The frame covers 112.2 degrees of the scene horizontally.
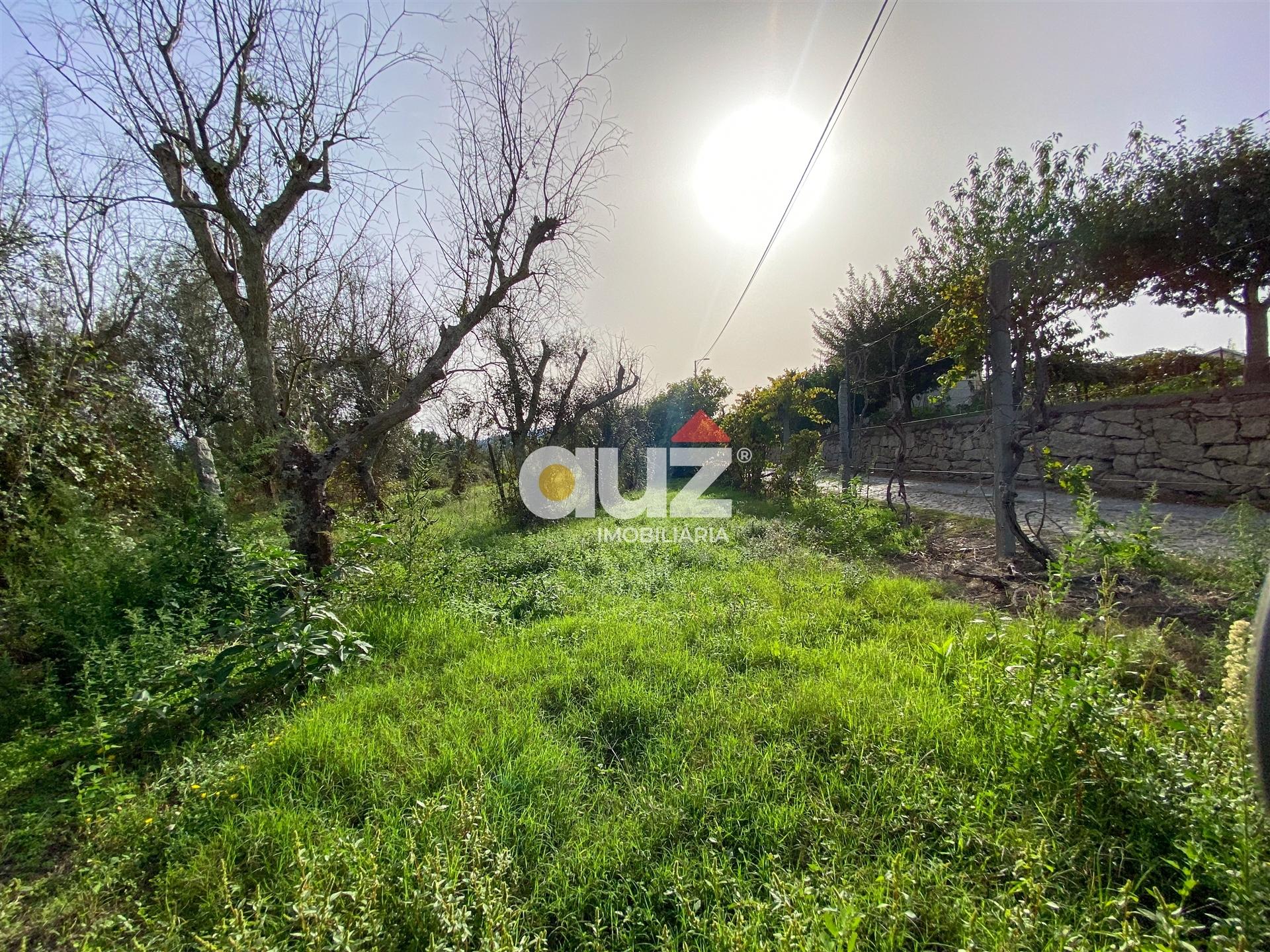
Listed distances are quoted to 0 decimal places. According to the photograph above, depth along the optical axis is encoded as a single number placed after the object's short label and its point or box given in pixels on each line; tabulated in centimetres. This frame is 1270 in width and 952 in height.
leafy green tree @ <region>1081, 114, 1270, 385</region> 529
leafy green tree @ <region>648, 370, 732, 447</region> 1672
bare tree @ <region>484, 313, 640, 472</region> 819
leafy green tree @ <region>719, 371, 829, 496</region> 794
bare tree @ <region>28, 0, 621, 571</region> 360
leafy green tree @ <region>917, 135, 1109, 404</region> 423
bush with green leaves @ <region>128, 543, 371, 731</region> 207
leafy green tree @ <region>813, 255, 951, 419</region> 1291
